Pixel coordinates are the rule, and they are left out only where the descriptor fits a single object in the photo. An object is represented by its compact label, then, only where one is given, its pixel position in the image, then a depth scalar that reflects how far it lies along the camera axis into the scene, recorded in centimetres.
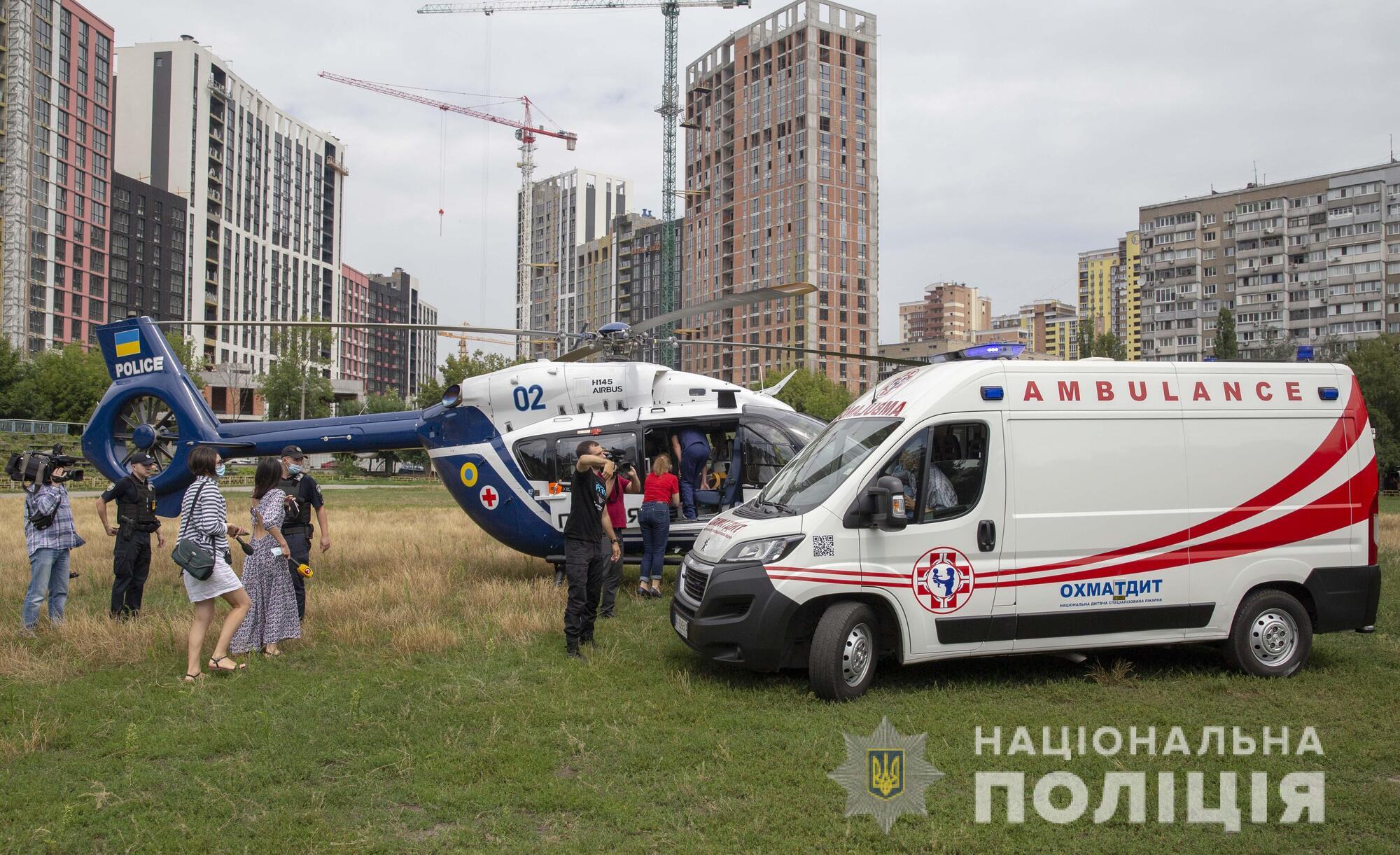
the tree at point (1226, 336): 6540
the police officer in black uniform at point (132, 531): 925
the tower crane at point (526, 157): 14665
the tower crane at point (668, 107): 10894
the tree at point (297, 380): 6359
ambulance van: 650
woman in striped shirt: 704
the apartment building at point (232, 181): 9212
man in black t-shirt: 778
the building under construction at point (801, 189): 10594
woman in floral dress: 769
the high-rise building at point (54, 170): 7275
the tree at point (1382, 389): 4919
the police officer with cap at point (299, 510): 892
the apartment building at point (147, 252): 8469
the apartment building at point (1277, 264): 8688
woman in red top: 1045
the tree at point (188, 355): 5812
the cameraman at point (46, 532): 860
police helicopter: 1141
